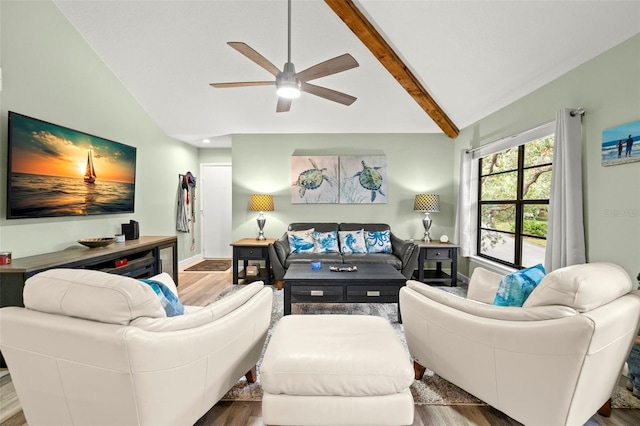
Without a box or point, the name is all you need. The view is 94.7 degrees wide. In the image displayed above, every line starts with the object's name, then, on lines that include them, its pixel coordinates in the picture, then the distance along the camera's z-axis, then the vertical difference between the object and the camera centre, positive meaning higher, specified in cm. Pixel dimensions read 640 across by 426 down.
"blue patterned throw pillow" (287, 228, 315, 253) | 428 -38
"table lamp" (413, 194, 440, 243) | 452 +18
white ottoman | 137 -81
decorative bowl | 312 -31
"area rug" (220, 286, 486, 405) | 180 -112
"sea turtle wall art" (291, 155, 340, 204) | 493 +61
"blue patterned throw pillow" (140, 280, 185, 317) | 147 -44
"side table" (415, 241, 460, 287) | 421 -56
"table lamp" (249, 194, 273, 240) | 463 +16
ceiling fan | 223 +116
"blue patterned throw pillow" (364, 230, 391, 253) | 438 -37
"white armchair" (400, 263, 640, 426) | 126 -58
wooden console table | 216 -45
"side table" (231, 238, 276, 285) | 425 -55
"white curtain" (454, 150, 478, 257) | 427 +21
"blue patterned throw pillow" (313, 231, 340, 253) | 433 -39
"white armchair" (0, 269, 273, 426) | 111 -55
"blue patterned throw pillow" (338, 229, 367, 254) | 432 -39
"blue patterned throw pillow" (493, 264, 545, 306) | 165 -39
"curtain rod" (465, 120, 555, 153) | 292 +93
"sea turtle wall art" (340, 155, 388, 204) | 492 +61
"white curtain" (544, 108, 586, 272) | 239 +19
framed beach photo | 203 +54
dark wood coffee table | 276 -69
